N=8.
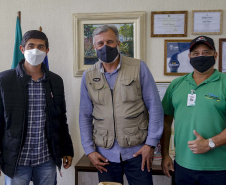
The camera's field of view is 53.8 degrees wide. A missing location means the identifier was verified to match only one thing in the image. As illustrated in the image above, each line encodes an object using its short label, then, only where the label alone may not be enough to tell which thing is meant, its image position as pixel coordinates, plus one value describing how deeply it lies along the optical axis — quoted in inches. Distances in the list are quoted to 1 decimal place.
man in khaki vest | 55.1
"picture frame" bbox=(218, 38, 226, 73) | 83.2
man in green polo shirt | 51.0
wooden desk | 73.3
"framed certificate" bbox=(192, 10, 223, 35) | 82.2
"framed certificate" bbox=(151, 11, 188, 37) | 83.6
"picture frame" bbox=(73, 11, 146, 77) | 85.1
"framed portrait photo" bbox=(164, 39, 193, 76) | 84.9
